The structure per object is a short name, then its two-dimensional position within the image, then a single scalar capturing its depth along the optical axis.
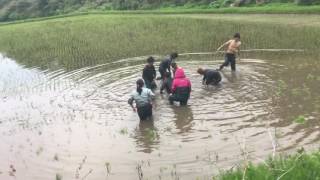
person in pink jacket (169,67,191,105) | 15.88
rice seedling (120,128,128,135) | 13.91
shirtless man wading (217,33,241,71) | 20.08
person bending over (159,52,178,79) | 18.42
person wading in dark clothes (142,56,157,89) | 17.84
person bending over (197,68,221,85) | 17.98
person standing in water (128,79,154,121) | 14.77
